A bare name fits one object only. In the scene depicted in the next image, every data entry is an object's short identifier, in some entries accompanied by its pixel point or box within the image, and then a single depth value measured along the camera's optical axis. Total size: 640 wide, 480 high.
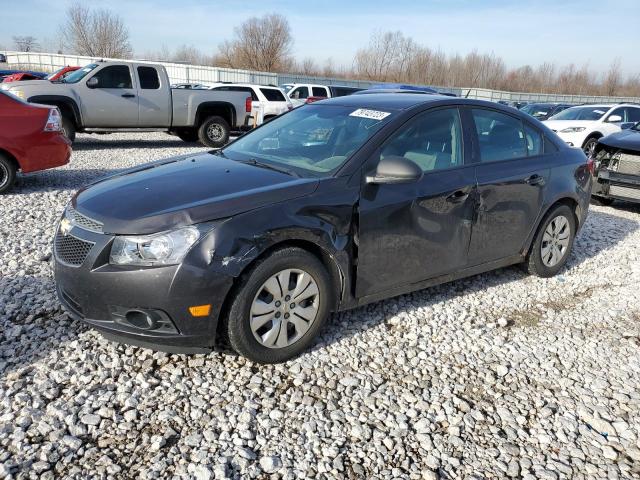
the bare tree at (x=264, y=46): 59.84
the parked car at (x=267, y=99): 16.73
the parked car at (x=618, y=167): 8.20
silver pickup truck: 11.91
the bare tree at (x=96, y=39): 57.78
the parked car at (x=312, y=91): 21.28
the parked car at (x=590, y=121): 13.33
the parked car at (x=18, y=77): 22.12
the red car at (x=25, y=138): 7.39
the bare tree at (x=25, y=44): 75.00
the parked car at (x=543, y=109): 20.38
